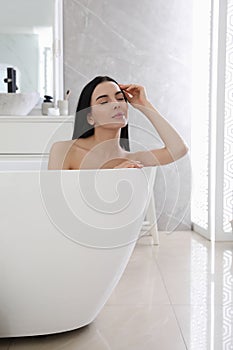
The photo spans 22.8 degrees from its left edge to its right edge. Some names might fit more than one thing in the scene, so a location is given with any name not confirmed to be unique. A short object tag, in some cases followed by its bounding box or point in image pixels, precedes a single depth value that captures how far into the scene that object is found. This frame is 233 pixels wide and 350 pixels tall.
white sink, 3.50
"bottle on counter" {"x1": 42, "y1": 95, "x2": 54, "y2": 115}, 3.69
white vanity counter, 3.24
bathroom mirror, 3.82
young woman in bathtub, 2.07
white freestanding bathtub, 1.80
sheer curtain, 3.53
